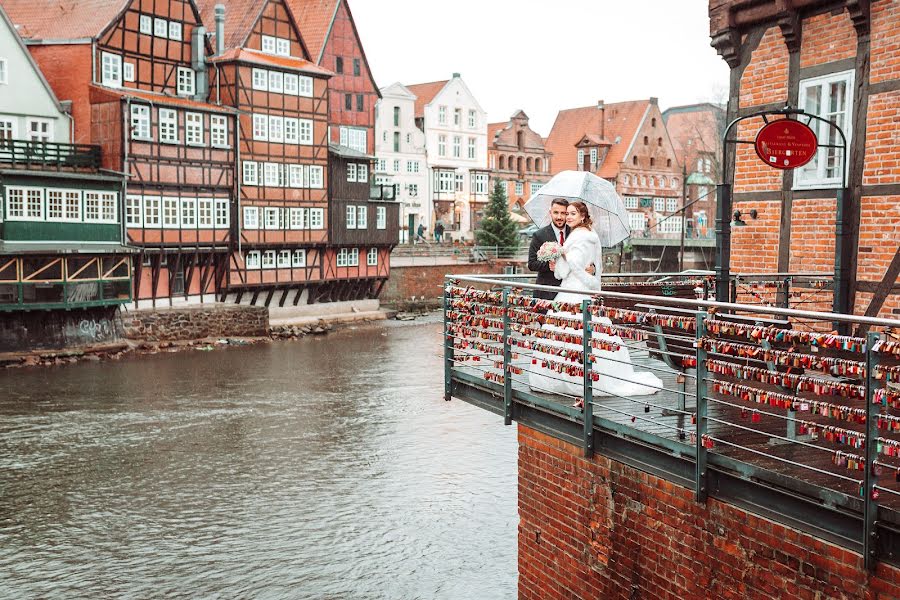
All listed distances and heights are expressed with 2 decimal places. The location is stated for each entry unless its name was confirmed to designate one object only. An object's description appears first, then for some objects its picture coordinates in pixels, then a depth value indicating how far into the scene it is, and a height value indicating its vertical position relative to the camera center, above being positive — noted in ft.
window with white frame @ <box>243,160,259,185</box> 129.59 +7.32
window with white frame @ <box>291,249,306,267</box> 137.69 -3.70
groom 28.73 -0.12
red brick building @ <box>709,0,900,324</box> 33.42 +3.59
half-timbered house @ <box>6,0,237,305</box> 116.06 +12.67
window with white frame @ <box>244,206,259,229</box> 130.11 +1.66
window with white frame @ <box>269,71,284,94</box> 131.44 +19.01
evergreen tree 184.24 +0.66
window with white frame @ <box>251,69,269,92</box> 129.49 +18.91
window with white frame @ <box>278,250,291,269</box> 135.74 -3.79
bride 25.91 -2.85
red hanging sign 33.19 +2.93
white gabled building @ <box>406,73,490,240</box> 217.56 +17.46
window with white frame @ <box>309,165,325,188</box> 138.41 +7.26
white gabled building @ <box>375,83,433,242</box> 207.62 +15.83
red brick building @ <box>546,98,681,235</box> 244.01 +19.20
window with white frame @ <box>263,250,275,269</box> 133.59 -3.74
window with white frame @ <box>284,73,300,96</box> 133.39 +19.01
